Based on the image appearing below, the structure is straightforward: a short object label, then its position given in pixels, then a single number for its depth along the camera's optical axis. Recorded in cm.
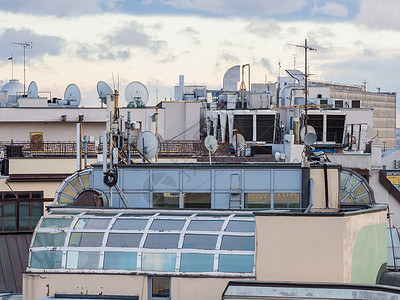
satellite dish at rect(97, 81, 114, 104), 5678
